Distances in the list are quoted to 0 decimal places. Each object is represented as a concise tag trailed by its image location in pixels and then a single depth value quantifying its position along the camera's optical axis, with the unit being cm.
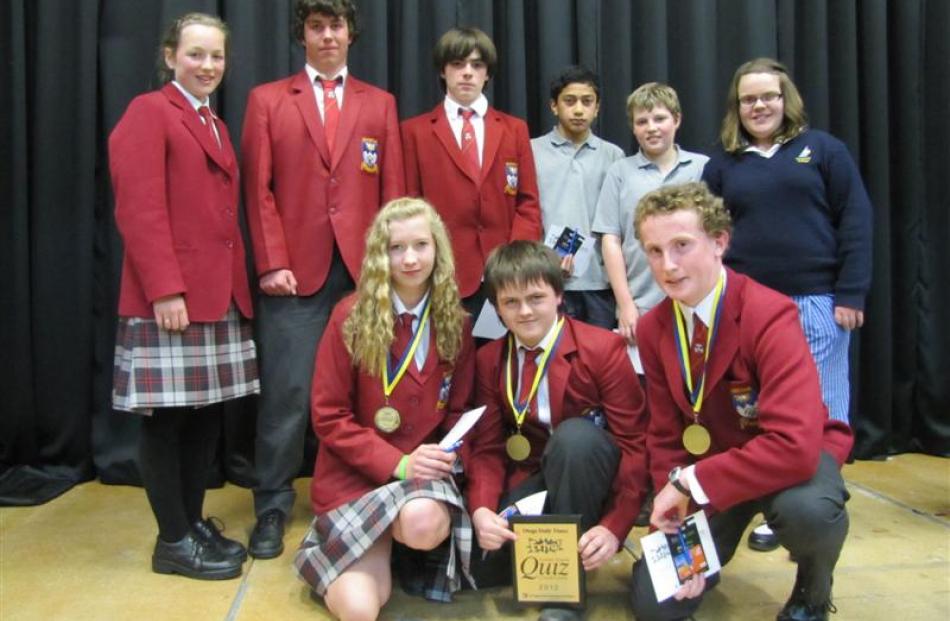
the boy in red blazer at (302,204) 230
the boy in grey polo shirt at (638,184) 245
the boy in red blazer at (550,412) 187
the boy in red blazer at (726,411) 161
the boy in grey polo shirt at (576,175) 255
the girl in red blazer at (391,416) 182
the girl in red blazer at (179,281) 197
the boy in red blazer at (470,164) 240
